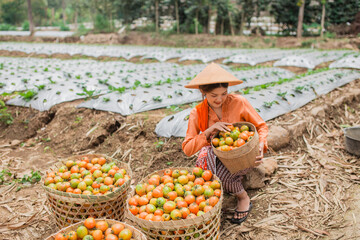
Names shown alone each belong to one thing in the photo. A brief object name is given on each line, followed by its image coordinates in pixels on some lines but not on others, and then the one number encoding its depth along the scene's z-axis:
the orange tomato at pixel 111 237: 2.00
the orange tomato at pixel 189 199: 2.45
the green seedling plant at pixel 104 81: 8.20
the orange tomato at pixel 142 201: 2.38
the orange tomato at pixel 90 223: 2.12
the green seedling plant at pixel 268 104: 5.38
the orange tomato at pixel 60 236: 2.00
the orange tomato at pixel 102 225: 2.13
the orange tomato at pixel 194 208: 2.33
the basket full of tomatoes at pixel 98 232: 2.02
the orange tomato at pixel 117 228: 2.08
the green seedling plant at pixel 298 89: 6.57
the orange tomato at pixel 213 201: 2.33
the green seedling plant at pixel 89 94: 6.38
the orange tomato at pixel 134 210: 2.31
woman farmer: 2.78
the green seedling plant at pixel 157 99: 6.14
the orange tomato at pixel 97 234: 2.04
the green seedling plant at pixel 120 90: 6.48
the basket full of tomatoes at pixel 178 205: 2.13
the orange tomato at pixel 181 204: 2.36
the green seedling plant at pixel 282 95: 6.00
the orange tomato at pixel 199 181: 2.68
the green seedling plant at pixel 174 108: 5.63
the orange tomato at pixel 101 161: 3.20
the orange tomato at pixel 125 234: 2.02
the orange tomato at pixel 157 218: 2.16
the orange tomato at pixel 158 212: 2.26
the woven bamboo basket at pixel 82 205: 2.46
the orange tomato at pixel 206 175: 2.77
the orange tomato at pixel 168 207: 2.29
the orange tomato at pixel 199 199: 2.43
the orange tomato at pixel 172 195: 2.48
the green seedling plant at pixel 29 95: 6.79
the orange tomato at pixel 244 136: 2.62
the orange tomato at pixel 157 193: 2.48
